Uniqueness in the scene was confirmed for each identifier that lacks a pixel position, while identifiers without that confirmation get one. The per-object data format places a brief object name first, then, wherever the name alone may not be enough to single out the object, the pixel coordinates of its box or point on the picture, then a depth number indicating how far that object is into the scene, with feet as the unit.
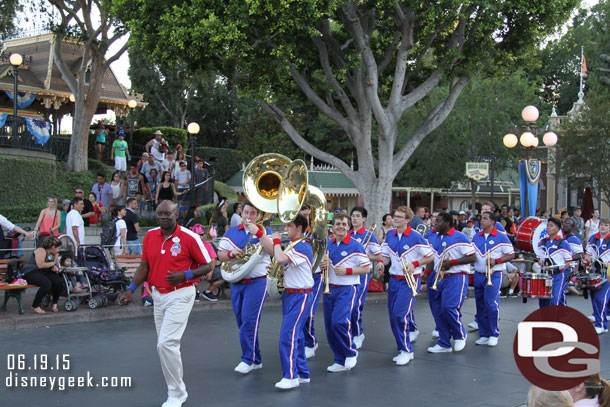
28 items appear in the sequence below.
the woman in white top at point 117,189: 63.72
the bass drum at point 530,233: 37.96
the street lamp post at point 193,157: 65.21
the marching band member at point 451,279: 31.45
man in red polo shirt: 21.93
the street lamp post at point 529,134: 58.29
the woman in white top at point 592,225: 67.36
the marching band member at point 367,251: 32.32
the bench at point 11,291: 35.77
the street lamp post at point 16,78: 62.59
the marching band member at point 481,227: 34.88
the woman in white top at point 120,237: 44.27
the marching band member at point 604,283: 38.19
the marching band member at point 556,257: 35.42
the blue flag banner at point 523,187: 57.93
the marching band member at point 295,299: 24.56
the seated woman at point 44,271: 36.40
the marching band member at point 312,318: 26.95
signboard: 84.74
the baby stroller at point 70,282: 37.63
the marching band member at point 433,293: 32.63
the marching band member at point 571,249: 36.09
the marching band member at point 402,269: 29.50
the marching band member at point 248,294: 26.66
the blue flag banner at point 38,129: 69.66
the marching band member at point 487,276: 33.99
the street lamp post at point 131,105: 97.29
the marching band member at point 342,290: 27.43
